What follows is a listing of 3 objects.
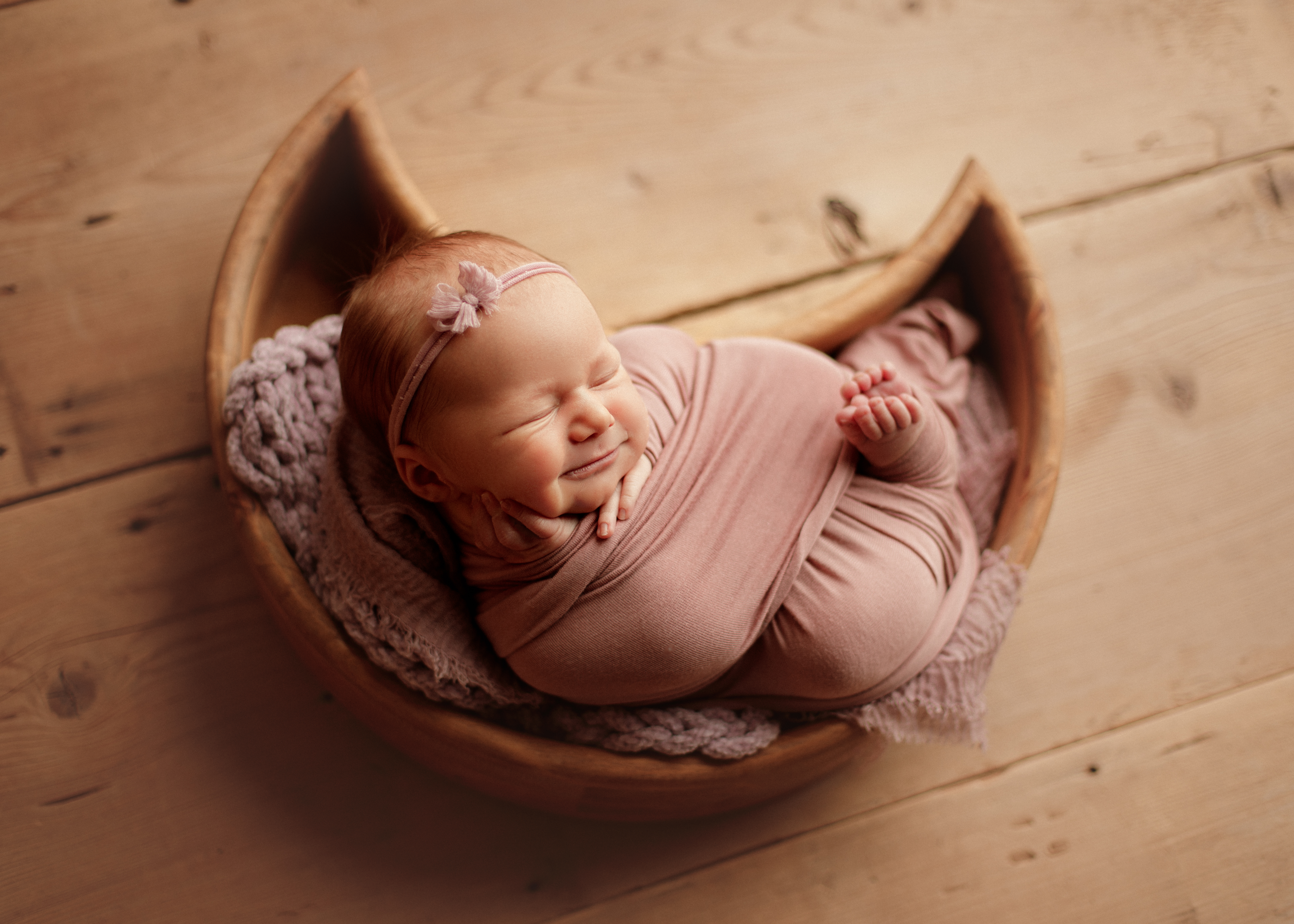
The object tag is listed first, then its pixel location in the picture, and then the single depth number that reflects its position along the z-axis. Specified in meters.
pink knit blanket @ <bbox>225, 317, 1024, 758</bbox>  0.87
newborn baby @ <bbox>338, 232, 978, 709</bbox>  0.75
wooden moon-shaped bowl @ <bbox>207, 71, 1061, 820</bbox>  0.88
